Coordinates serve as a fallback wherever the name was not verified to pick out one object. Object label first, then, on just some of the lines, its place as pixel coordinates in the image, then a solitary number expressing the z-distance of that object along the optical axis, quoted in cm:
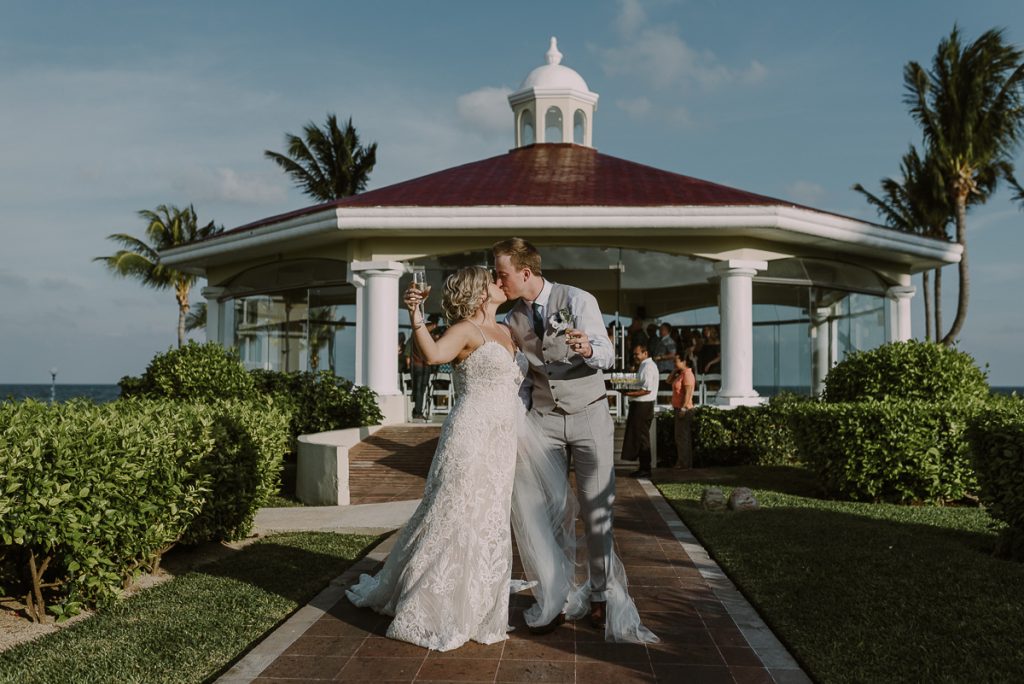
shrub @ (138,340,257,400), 1243
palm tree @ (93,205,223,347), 4203
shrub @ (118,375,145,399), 1300
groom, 500
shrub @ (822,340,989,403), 1109
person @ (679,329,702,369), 1871
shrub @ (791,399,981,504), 1003
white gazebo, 1584
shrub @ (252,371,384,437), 1427
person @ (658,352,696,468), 1393
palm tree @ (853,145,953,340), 3550
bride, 486
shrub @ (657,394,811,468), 1456
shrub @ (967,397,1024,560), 702
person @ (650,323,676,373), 1809
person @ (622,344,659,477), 1239
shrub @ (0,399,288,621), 512
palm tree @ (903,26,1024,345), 3042
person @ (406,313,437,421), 1795
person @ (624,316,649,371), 1859
